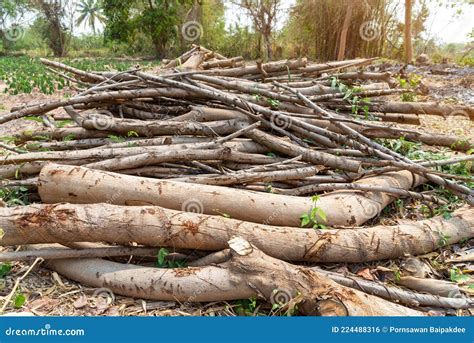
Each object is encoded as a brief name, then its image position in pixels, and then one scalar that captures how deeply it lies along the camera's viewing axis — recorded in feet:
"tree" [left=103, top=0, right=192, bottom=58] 71.72
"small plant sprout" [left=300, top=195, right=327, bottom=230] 7.99
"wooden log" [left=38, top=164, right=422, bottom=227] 8.07
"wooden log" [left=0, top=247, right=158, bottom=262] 7.22
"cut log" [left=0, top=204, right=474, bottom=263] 7.20
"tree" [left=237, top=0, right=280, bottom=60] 52.70
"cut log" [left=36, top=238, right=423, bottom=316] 6.17
